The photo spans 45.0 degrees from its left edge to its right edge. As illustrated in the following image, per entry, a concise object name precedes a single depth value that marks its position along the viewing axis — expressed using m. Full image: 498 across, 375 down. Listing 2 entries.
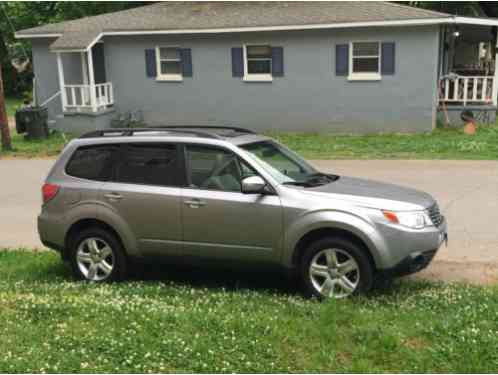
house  19.25
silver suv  5.71
